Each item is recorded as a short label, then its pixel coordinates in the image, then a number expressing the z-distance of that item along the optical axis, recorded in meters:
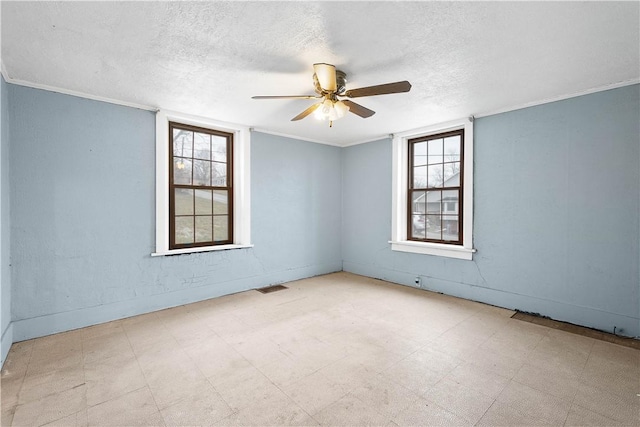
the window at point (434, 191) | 4.09
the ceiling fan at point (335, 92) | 2.34
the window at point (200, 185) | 3.70
